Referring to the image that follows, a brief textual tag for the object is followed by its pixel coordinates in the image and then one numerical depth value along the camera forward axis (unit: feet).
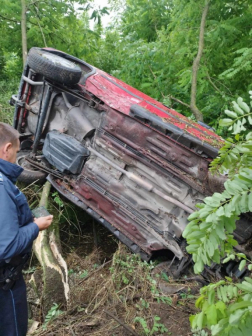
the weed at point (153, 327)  8.95
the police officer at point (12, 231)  6.19
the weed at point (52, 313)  9.29
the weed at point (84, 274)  11.77
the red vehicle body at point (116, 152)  11.07
